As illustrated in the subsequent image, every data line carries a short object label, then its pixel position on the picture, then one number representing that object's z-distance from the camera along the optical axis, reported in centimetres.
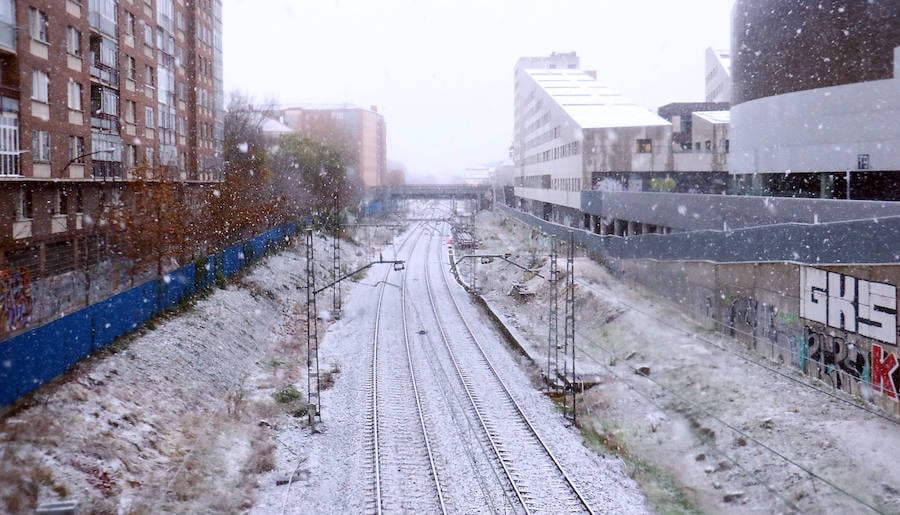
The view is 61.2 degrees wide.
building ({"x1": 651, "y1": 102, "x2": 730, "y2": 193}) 5134
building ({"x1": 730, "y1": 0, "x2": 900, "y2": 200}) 2505
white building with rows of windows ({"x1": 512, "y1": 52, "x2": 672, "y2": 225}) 5172
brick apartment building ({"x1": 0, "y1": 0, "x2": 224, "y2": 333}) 2442
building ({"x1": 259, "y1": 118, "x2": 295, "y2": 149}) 9268
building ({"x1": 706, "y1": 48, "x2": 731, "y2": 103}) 8544
